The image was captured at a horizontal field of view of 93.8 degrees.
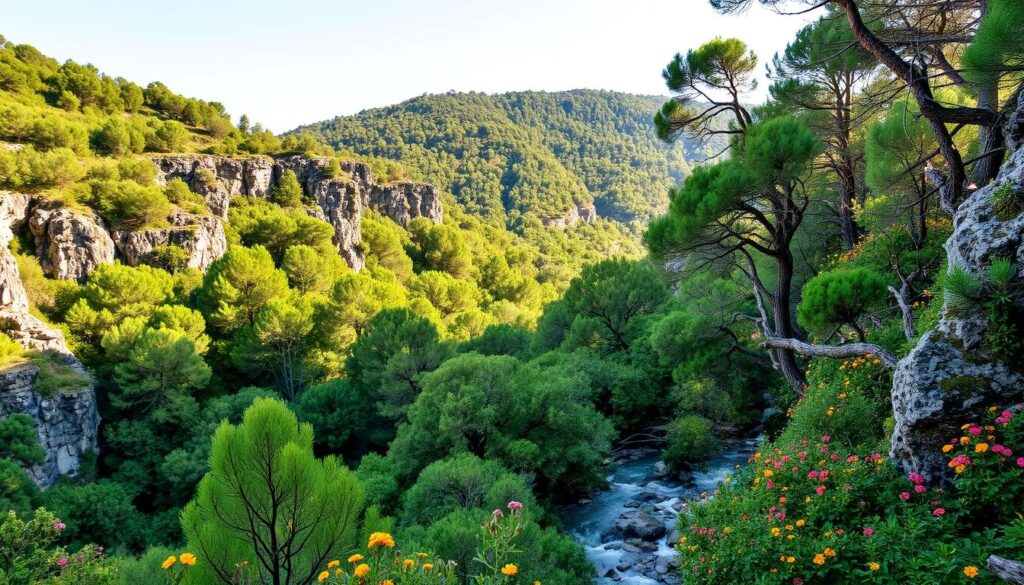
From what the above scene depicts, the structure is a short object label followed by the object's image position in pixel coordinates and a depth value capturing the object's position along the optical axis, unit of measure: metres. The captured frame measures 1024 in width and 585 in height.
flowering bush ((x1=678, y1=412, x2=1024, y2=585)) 3.10
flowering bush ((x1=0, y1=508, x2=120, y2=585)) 5.24
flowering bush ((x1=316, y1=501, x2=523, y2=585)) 2.35
